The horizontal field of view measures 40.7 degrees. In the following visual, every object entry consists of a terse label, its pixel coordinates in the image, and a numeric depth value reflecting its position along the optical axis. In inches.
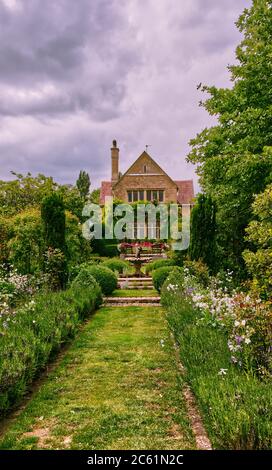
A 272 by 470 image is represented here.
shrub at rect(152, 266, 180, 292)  504.1
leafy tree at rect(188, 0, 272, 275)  442.6
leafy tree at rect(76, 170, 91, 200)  2167.8
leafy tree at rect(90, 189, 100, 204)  1533.0
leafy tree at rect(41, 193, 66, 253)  503.8
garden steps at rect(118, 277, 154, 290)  596.7
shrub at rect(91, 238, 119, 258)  981.8
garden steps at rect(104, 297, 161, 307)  478.3
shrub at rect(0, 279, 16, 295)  417.0
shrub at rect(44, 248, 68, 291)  473.8
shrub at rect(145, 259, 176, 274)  634.8
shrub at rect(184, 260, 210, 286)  418.3
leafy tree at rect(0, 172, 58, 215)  1007.0
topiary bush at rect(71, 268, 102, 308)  431.7
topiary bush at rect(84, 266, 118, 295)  500.4
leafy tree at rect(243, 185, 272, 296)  243.4
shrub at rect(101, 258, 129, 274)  648.2
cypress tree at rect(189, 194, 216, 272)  506.6
